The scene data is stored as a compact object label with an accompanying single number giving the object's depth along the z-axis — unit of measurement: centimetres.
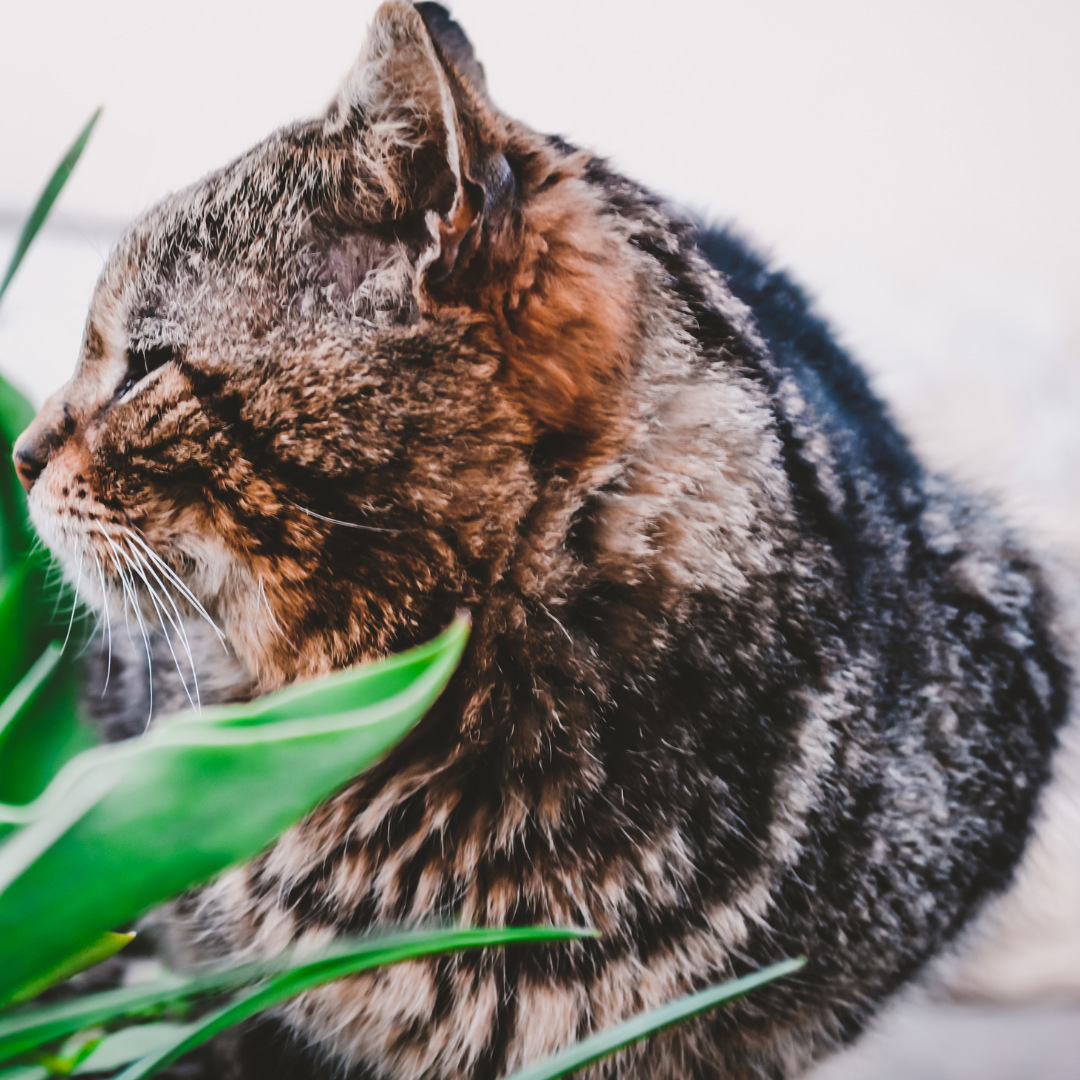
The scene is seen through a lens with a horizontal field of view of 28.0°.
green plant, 30
